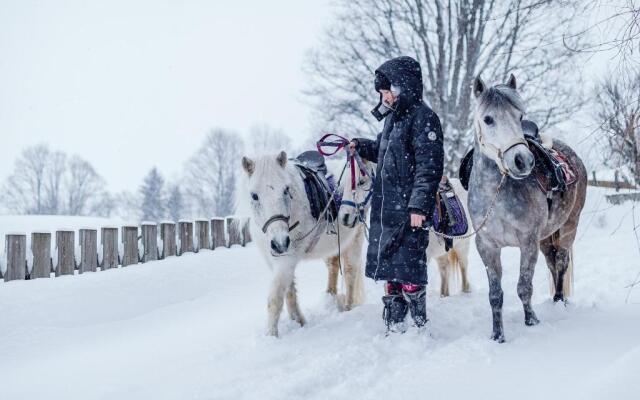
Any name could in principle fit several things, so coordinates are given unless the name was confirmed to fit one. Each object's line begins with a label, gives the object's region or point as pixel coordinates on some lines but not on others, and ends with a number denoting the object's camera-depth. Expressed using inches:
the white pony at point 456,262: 261.7
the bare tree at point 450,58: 616.7
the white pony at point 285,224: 169.9
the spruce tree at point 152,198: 2023.9
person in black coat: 159.0
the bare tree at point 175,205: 2005.4
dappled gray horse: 147.3
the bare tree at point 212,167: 1934.1
